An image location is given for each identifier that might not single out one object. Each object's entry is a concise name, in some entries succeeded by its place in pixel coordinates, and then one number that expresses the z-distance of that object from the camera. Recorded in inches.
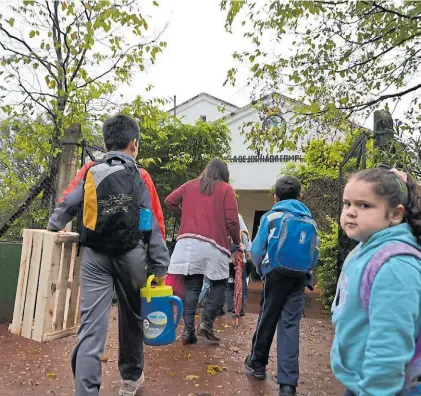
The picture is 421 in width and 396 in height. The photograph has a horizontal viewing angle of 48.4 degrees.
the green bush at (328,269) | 298.4
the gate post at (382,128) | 181.8
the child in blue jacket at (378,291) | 62.4
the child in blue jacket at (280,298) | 150.9
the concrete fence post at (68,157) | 232.8
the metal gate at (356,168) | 190.4
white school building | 679.7
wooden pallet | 132.5
